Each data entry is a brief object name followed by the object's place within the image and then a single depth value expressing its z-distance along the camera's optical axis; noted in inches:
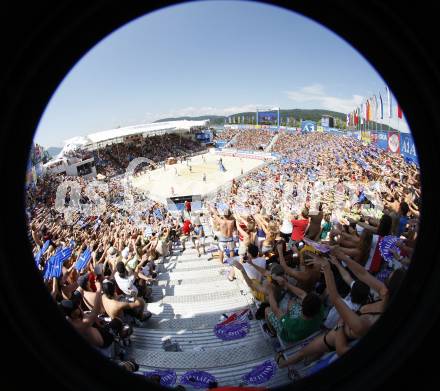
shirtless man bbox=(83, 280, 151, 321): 152.3
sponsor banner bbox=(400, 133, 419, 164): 566.2
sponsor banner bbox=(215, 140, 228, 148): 2905.0
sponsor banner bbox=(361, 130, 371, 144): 1030.6
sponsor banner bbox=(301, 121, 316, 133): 2471.7
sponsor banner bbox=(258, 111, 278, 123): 3437.5
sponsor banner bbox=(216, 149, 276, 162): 1814.5
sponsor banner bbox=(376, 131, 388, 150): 790.4
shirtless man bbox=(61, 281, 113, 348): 110.9
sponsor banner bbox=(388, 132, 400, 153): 682.2
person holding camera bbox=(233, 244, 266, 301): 168.7
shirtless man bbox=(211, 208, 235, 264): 259.8
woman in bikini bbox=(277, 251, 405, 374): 83.3
